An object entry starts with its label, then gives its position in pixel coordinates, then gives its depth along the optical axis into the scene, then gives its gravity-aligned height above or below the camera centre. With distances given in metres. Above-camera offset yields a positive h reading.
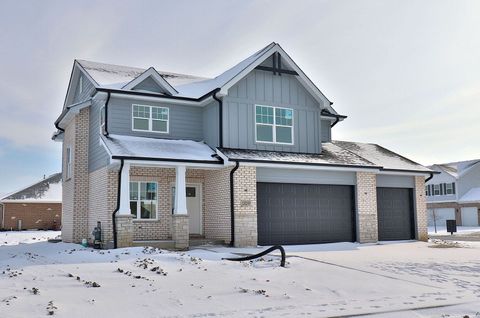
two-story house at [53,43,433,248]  19.09 +1.56
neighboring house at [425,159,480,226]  51.31 +0.79
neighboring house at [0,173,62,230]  42.83 -0.17
